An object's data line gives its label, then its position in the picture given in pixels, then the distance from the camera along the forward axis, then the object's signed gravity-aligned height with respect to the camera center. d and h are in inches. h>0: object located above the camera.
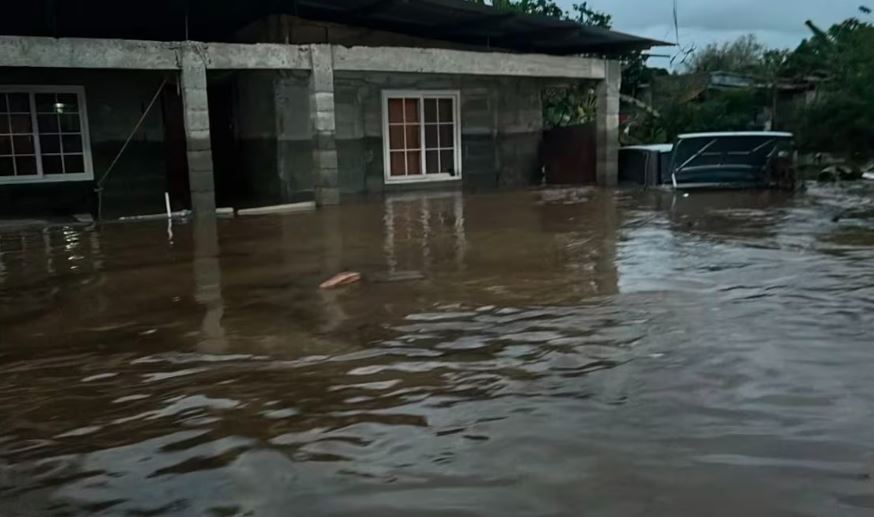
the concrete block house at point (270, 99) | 498.6 +35.4
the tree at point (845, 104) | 729.6 +29.4
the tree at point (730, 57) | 1060.5 +111.9
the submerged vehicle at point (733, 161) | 593.9 -17.4
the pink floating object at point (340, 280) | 266.8 -45.4
